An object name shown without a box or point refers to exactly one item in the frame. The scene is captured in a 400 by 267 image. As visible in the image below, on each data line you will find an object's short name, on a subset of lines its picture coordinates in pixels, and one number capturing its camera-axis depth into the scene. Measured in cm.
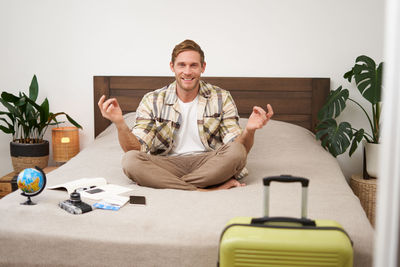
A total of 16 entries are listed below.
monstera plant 274
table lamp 312
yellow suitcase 124
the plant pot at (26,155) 301
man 206
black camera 167
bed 150
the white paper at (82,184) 196
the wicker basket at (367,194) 278
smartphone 180
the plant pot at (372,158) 280
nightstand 285
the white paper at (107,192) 187
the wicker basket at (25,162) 302
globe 173
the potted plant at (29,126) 299
